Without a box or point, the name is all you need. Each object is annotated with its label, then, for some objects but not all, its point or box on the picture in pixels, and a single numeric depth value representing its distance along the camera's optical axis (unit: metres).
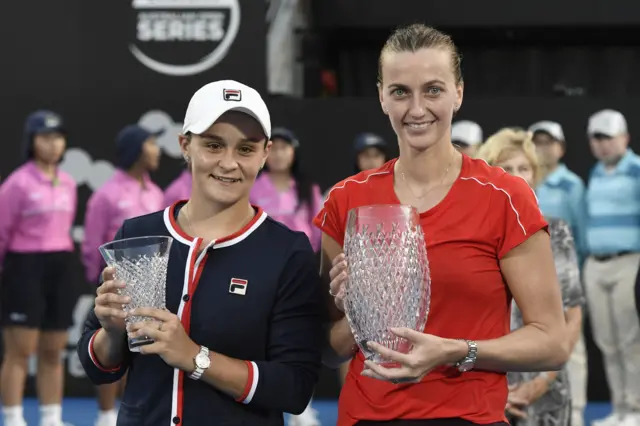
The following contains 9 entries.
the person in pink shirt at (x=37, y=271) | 13.15
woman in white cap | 4.66
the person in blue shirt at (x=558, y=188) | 14.43
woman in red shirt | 4.44
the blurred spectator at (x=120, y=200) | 13.01
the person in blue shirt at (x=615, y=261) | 13.70
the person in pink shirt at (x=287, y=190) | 13.98
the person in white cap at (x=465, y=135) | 12.84
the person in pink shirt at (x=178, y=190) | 14.72
